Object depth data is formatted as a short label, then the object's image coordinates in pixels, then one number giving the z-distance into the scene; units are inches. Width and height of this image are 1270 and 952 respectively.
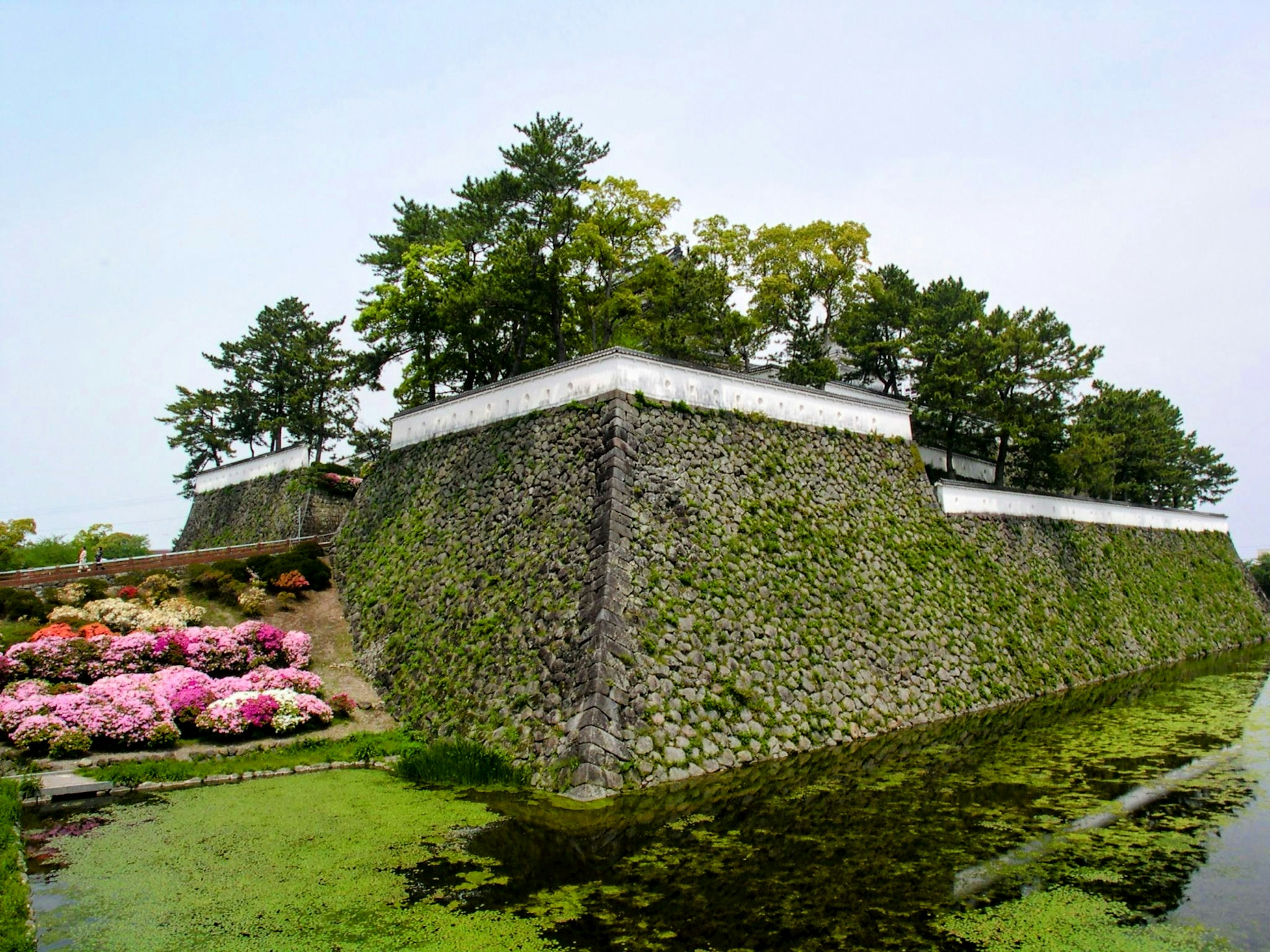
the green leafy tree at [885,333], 1422.2
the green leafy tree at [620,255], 1102.4
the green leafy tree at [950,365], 1237.1
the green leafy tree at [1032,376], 1224.2
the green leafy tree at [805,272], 1263.5
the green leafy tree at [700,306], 1170.0
